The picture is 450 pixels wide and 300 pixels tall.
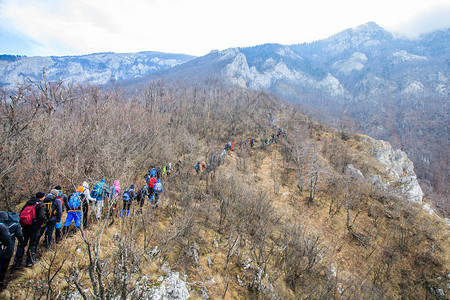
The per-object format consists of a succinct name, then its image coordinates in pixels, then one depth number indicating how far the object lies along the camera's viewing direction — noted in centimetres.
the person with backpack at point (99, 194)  587
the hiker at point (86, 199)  554
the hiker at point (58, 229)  507
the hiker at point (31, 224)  421
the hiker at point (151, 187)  871
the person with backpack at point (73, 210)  532
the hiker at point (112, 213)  600
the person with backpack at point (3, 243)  365
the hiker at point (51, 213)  459
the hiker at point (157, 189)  846
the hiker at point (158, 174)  1250
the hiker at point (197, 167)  1496
